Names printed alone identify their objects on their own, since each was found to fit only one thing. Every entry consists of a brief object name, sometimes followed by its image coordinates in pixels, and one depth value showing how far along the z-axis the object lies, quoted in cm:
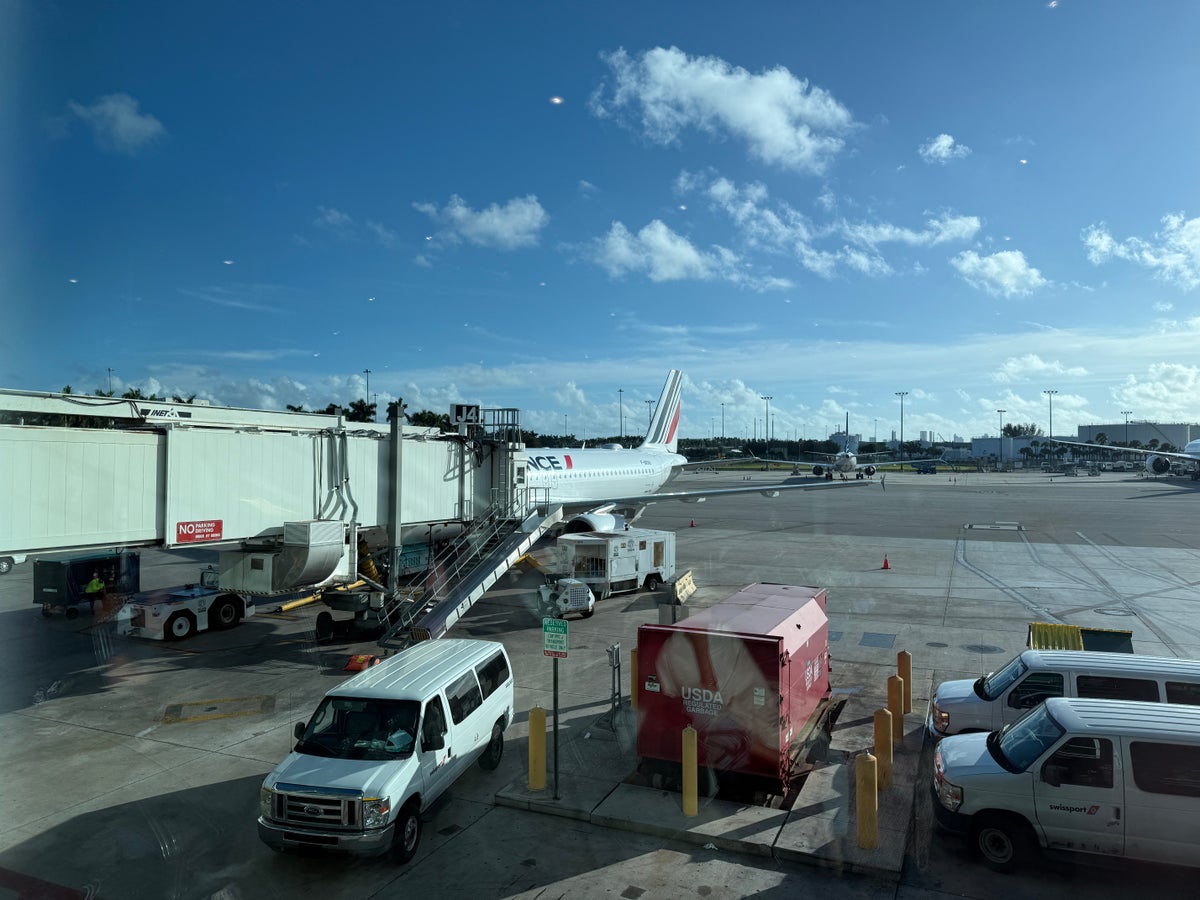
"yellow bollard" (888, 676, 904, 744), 1190
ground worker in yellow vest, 2186
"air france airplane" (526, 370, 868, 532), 2697
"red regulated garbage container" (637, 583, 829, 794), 989
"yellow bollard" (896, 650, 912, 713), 1366
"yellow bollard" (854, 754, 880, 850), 855
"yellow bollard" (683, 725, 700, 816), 949
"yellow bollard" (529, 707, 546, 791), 1013
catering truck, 2266
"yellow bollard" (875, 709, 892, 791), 1019
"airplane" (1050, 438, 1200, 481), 8319
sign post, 1020
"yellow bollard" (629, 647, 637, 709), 1244
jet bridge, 1088
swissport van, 784
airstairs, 1627
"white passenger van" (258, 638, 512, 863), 814
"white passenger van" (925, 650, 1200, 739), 1027
